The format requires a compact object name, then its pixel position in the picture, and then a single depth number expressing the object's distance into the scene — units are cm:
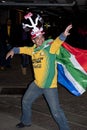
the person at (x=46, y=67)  274
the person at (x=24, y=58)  560
